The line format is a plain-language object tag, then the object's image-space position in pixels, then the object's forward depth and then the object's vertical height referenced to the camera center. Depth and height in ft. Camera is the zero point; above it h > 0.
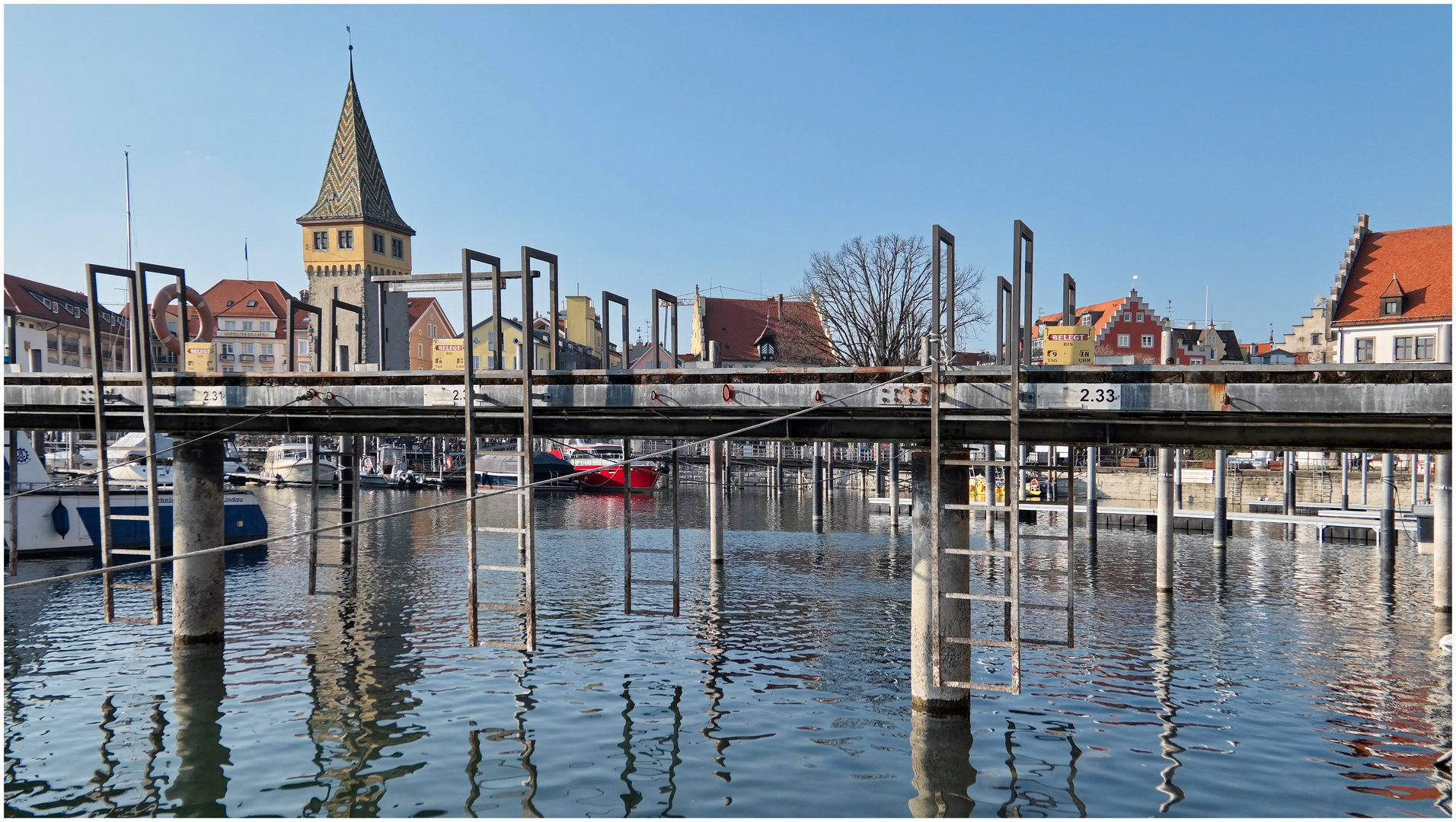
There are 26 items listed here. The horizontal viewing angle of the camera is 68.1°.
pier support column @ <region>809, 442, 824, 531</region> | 160.15 -17.15
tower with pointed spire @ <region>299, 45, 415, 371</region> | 290.15 +44.21
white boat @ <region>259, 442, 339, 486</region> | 254.47 -18.72
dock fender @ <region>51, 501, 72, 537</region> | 120.88 -14.42
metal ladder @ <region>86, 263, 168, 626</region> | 60.64 -1.13
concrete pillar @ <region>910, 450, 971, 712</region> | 49.90 -9.72
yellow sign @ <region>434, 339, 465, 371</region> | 58.54 +1.73
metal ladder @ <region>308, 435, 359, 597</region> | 77.61 -8.87
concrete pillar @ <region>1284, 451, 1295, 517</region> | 141.90 -14.68
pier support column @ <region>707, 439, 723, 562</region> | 107.24 -13.41
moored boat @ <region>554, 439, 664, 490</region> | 249.34 -20.48
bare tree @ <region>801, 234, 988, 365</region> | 187.93 +12.95
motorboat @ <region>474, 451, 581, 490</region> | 238.48 -19.51
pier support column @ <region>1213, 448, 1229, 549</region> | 126.00 -15.08
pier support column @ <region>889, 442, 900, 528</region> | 144.82 -15.88
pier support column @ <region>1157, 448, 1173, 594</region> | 91.20 -12.15
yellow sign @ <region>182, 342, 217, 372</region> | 64.80 +1.98
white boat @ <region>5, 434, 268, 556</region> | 118.62 -14.19
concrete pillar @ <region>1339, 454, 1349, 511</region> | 143.74 -15.10
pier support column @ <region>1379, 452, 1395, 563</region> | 106.83 -13.80
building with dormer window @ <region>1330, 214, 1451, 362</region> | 180.86 +14.04
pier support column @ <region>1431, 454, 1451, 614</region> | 83.97 -13.27
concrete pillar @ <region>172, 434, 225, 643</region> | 65.36 -8.82
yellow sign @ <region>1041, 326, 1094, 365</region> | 47.44 +1.47
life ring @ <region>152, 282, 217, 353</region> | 75.00 +5.35
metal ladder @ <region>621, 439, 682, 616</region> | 69.21 -11.51
